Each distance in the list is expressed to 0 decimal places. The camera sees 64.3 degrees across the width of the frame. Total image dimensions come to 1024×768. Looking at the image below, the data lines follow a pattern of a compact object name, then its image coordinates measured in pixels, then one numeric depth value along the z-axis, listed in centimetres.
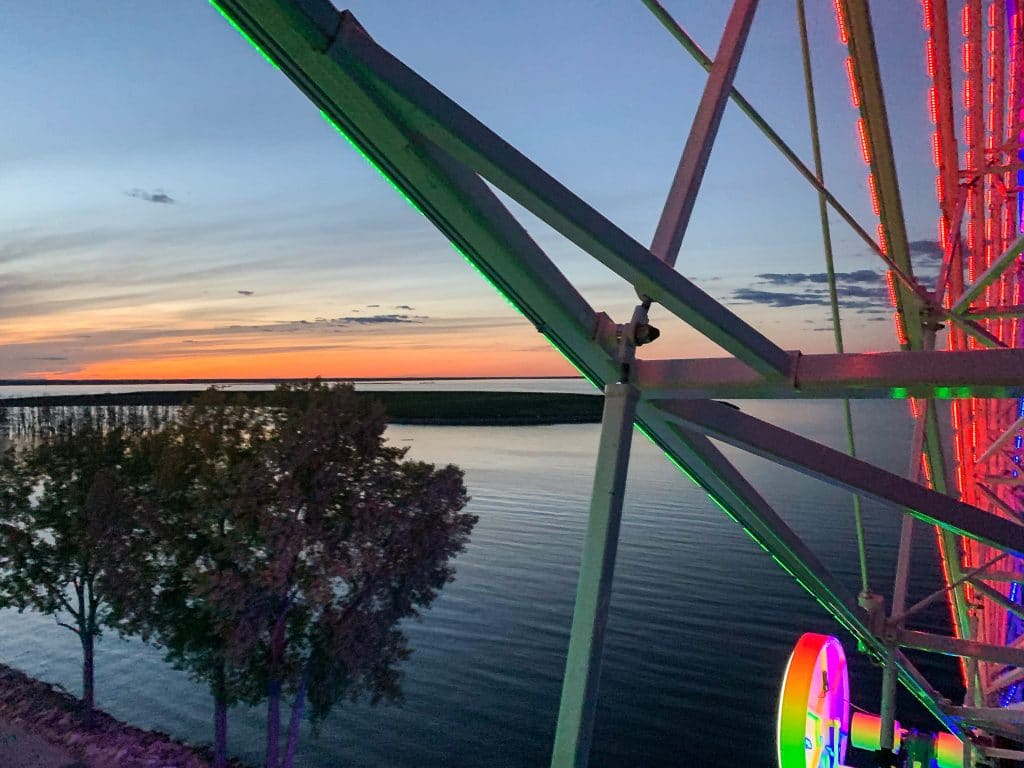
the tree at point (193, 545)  2242
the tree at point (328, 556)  2176
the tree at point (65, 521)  2534
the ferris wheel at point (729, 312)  261
